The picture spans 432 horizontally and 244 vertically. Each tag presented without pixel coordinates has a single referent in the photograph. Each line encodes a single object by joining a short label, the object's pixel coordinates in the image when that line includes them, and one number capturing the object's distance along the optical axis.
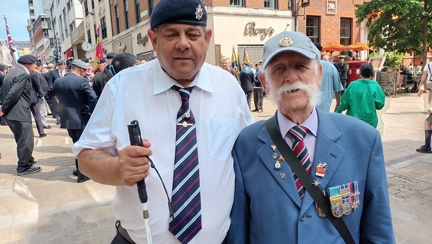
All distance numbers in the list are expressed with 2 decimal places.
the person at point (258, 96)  10.79
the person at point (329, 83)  5.40
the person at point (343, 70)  11.79
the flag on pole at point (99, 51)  8.84
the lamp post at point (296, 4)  14.97
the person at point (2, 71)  10.52
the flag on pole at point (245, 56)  14.15
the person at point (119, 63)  4.27
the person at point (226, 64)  9.20
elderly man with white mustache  1.34
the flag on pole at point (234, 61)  13.71
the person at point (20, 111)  5.45
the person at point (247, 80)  10.50
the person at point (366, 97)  4.62
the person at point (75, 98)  5.14
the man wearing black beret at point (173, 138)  1.46
